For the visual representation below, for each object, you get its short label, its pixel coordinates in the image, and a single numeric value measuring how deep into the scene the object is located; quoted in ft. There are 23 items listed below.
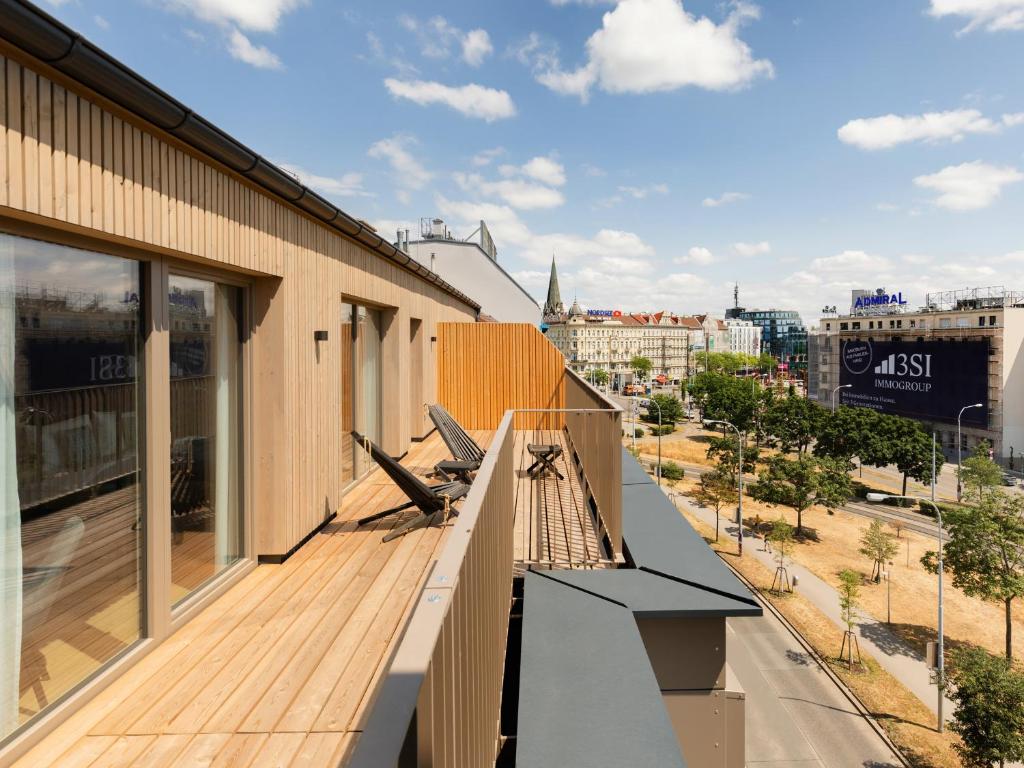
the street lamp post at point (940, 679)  69.58
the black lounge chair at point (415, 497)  18.47
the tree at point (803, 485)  128.57
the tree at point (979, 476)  128.16
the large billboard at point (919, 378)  201.77
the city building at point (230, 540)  8.25
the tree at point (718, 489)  134.00
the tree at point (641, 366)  403.54
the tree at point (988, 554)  86.69
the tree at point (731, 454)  153.59
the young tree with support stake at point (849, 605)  82.43
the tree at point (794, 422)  185.47
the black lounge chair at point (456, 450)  23.97
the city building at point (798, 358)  585.14
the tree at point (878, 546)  99.91
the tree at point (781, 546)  104.01
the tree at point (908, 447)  152.05
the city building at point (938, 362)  193.57
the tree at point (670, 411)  244.01
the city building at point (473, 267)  87.40
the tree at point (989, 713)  62.69
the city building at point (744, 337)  613.52
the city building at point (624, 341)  412.57
